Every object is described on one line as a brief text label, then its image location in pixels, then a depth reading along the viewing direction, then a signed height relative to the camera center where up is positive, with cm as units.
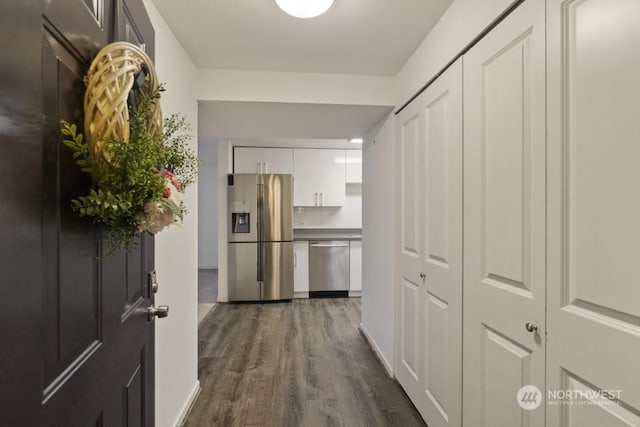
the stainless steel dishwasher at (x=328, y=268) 470 -81
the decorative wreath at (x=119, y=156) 63 +12
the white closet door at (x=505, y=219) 105 -2
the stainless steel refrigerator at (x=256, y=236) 439 -31
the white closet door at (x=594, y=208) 77 +2
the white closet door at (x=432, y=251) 154 -21
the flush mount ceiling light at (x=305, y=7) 141 +97
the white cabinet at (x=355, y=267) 477 -81
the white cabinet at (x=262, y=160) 468 +84
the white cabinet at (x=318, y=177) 484 +59
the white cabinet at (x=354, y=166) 492 +77
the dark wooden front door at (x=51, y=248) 46 -6
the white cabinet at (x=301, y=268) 466 -81
